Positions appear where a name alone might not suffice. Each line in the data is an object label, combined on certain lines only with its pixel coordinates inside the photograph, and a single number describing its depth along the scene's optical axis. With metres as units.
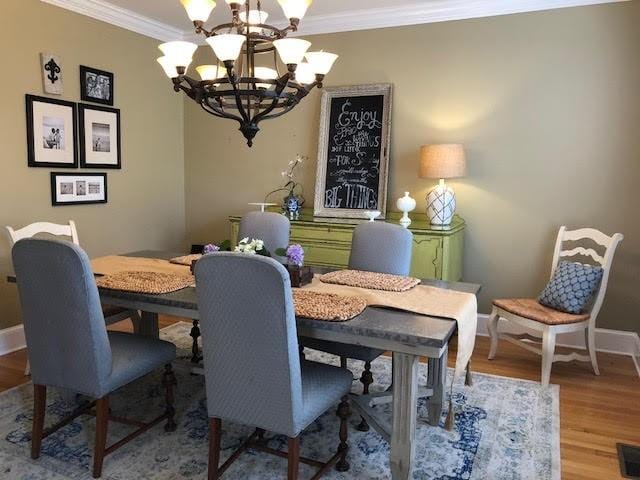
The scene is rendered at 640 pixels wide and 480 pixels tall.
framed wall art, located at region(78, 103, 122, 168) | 4.12
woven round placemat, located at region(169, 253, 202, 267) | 3.13
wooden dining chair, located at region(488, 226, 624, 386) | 3.22
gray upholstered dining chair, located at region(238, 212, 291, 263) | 3.40
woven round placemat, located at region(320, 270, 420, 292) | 2.58
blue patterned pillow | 3.37
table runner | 2.18
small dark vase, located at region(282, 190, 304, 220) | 4.36
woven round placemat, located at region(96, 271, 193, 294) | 2.46
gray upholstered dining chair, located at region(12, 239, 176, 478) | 2.09
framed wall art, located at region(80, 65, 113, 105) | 4.09
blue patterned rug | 2.28
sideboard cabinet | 3.69
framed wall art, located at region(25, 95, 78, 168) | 3.73
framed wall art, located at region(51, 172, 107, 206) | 3.95
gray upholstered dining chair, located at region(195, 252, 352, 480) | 1.83
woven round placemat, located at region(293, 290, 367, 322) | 2.07
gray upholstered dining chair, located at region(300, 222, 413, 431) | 2.99
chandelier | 2.27
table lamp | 3.81
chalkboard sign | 4.32
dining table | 1.93
